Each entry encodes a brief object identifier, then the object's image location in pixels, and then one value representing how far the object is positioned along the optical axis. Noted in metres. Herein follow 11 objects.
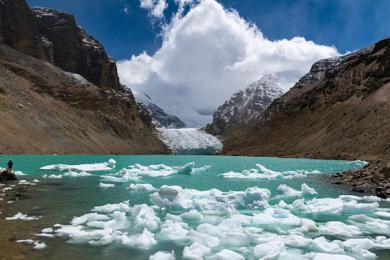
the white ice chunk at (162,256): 12.02
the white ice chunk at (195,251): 12.20
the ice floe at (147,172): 40.00
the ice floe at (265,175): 43.61
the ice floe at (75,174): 42.66
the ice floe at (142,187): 30.09
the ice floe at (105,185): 31.56
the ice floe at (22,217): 17.18
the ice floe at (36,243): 12.64
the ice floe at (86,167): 49.53
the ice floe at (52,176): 38.78
